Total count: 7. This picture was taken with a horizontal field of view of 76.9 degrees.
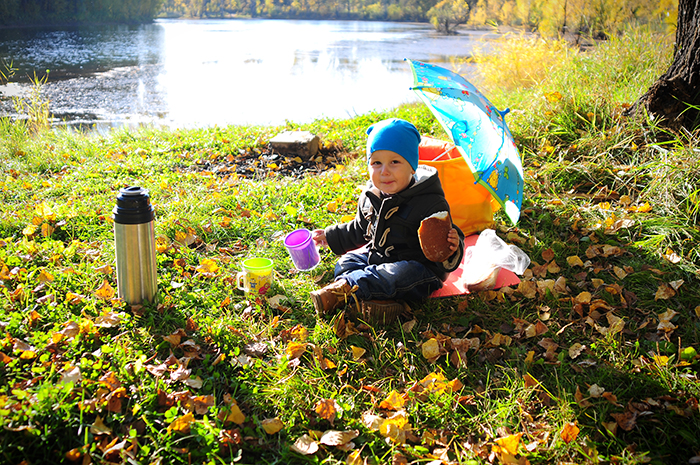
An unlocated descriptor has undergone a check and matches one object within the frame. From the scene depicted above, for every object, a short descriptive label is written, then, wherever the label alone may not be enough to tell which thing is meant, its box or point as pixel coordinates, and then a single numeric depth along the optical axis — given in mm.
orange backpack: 3629
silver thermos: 2496
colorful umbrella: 3027
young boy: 2717
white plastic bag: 3045
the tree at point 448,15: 30203
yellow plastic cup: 2924
